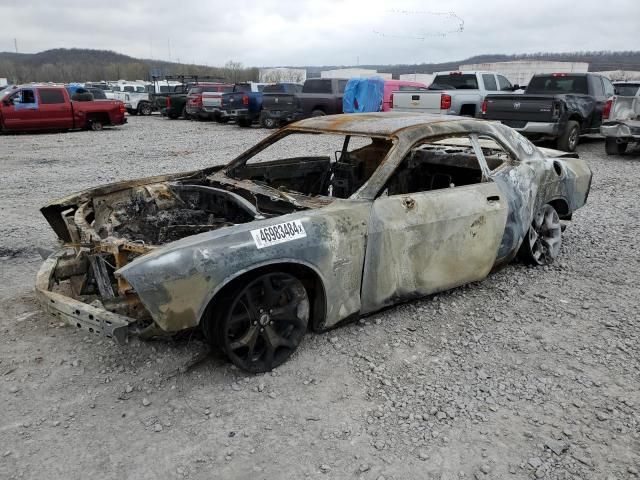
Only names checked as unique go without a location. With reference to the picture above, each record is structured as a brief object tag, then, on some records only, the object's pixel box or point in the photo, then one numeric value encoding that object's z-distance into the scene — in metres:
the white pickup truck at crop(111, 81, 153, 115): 26.02
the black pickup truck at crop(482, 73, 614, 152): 10.42
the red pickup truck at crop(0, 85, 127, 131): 16.02
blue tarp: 15.16
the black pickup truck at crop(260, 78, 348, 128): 16.12
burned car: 2.86
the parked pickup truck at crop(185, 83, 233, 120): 20.16
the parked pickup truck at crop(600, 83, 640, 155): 10.30
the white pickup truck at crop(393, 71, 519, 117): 12.31
